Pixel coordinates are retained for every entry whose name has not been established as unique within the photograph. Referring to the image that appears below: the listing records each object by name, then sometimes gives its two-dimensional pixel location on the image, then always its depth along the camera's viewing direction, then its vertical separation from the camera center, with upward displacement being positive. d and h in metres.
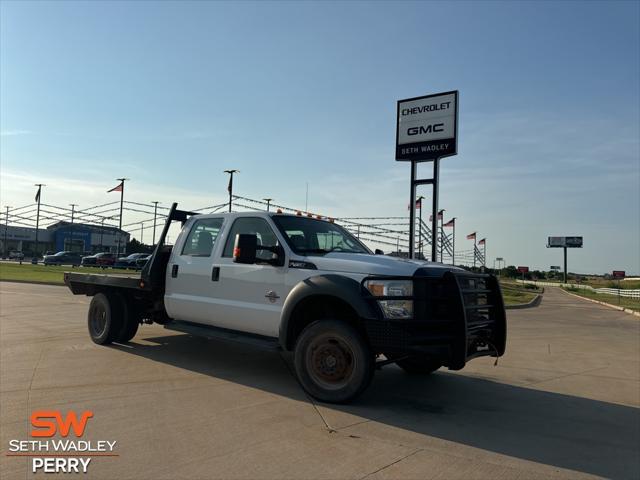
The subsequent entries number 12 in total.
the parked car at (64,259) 55.88 -0.39
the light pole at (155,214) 63.75 +5.93
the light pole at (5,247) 87.94 +1.05
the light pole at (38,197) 67.34 +7.51
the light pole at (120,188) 53.68 +7.31
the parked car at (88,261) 51.31 -0.42
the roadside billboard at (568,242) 122.74 +8.76
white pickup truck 5.00 -0.35
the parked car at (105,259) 50.71 -0.16
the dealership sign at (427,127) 17.80 +5.18
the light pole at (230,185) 41.00 +6.29
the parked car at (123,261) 38.73 -0.20
